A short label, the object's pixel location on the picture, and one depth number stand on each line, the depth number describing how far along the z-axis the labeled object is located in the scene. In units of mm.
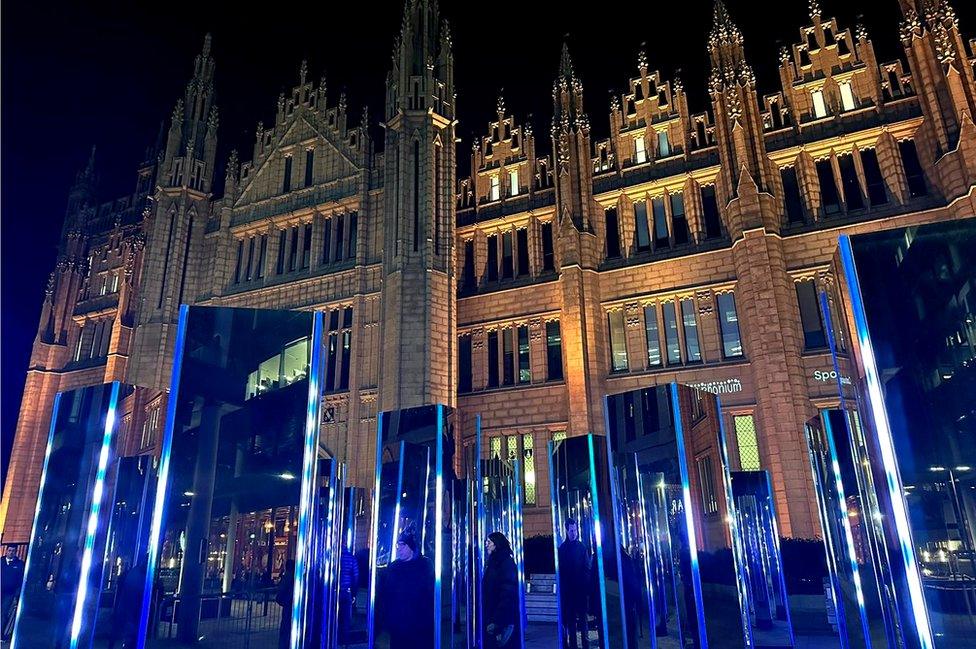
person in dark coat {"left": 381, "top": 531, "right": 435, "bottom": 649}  6250
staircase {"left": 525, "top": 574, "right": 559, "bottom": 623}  17219
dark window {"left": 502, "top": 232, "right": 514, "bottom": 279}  29470
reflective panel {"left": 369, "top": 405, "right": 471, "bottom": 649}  6293
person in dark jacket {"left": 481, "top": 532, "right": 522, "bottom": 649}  8734
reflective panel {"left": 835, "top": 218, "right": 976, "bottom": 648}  3338
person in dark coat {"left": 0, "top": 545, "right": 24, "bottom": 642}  11759
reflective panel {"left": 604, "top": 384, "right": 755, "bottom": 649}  5270
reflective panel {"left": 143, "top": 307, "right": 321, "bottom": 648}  4203
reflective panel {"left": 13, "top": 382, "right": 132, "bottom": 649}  5457
